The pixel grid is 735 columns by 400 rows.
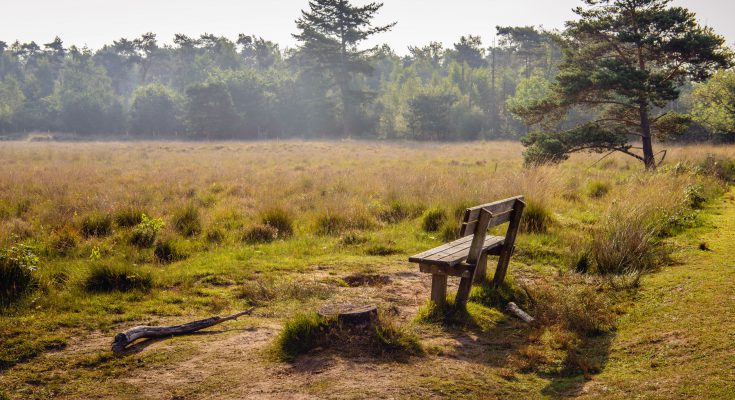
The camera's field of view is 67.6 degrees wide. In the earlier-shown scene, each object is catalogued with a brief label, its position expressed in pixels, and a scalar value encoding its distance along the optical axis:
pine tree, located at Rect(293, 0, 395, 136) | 54.44
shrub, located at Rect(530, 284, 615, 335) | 5.38
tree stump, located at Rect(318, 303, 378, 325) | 4.86
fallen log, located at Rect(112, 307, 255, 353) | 4.70
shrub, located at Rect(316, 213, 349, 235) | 9.89
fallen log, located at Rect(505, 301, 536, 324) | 5.60
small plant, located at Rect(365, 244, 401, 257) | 8.57
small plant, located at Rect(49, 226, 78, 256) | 8.08
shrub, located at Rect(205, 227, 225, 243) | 9.25
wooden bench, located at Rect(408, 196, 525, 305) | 5.32
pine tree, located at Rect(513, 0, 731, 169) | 15.62
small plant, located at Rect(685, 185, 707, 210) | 10.81
